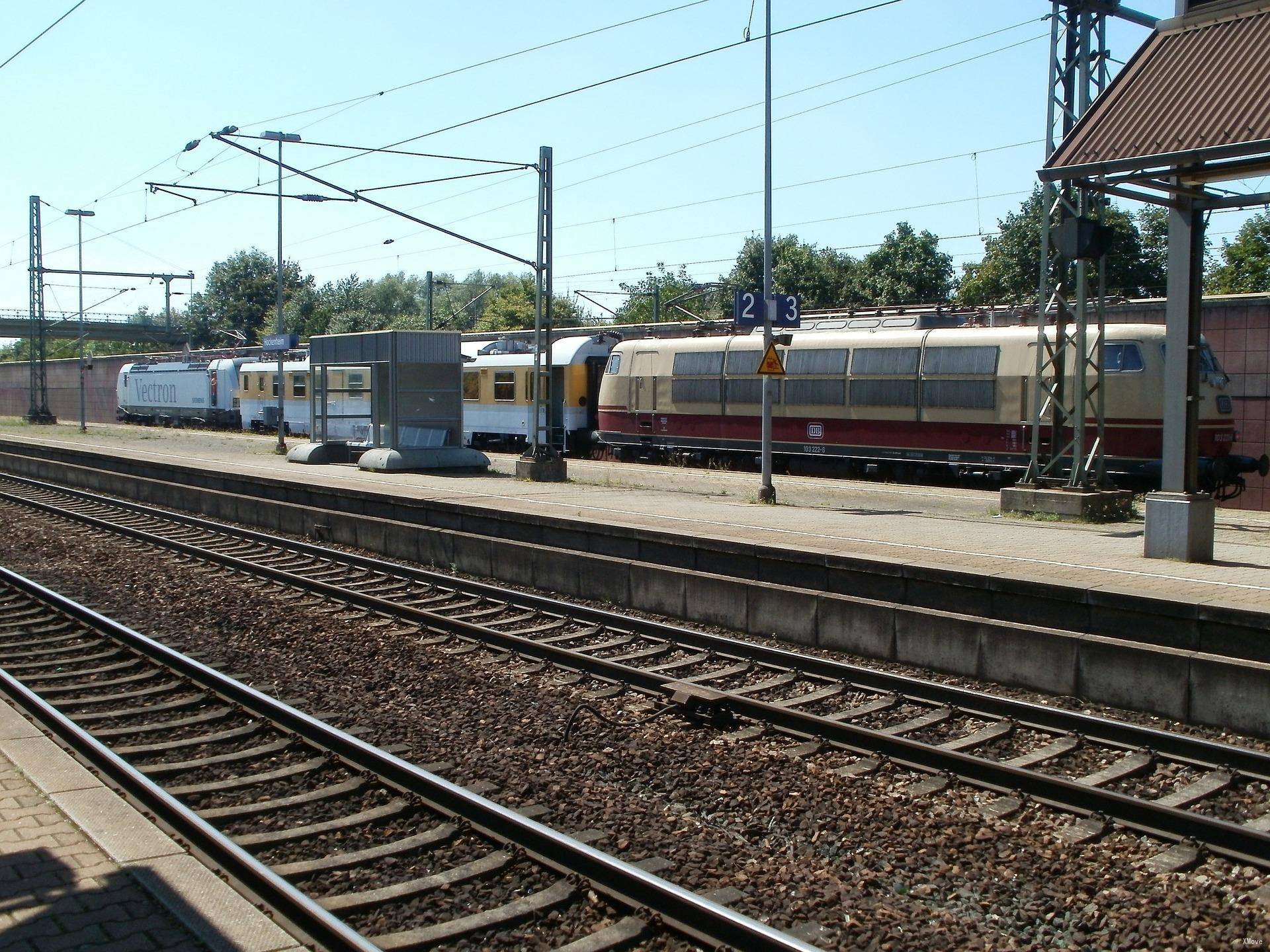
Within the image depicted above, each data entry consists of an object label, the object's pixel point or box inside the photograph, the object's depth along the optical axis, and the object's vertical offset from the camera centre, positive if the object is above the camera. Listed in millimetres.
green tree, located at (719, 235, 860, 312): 59719 +6553
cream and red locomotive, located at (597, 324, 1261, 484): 20609 +134
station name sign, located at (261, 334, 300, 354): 33250 +1688
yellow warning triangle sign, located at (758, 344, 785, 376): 18234 +635
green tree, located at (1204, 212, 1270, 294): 44406 +5716
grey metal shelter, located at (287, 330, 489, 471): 23609 +248
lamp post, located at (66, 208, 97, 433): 47994 +7563
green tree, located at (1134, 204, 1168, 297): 39844 +5358
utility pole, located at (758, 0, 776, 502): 18109 +1874
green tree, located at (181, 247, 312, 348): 92562 +8156
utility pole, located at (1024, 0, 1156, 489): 15672 +1839
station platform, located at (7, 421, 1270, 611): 10812 -1519
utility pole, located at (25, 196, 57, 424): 46438 +4459
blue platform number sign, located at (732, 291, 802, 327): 18578 +1510
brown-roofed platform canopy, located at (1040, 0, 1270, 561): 10117 +2257
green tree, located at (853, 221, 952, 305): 55062 +6243
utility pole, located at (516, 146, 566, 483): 21219 +604
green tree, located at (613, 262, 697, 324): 74750 +7447
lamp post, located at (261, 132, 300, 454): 33297 -722
